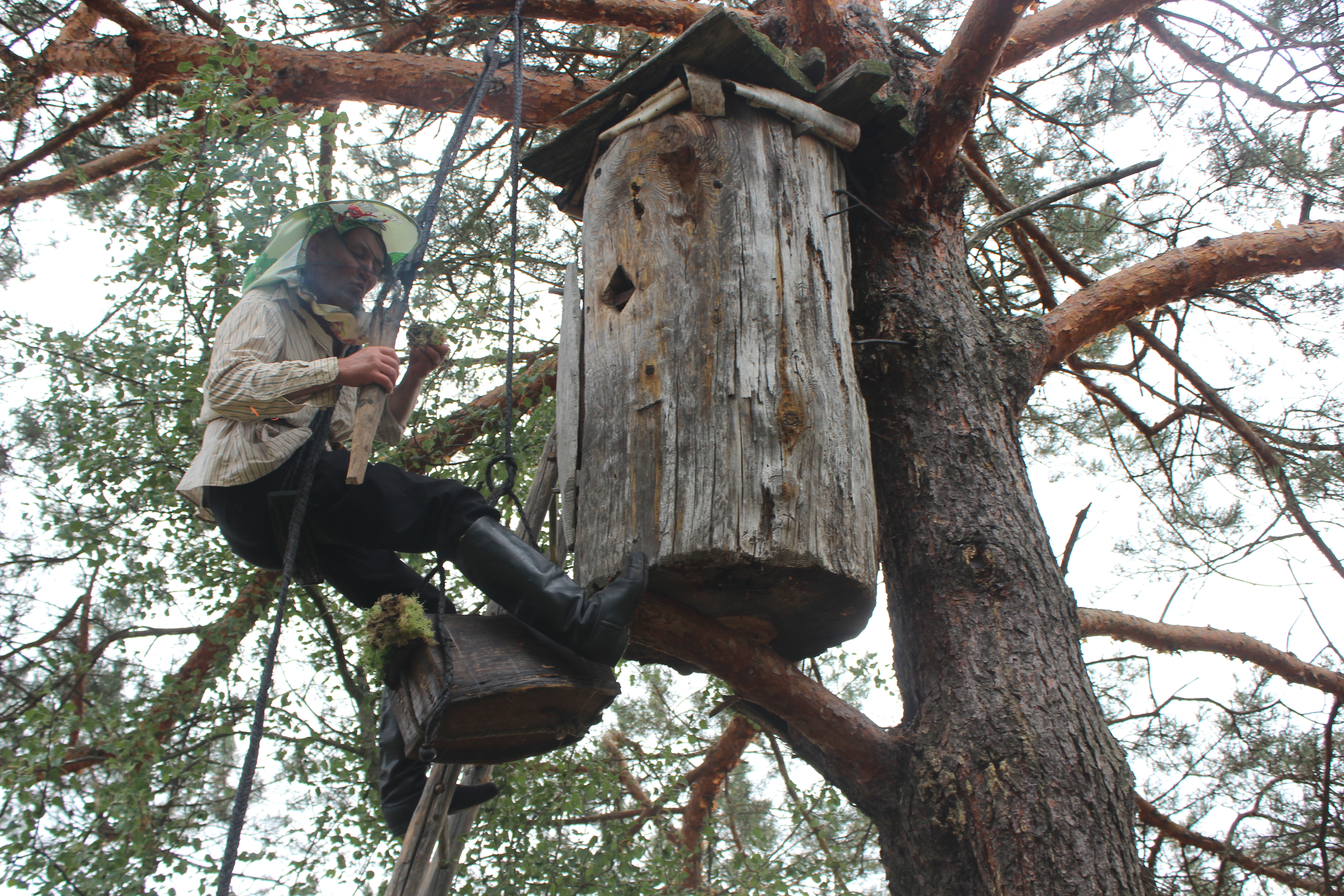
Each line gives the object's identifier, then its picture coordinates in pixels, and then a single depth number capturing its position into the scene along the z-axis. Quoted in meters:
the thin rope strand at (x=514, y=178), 2.22
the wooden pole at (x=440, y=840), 2.46
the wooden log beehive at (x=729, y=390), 2.00
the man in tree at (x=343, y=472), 2.05
